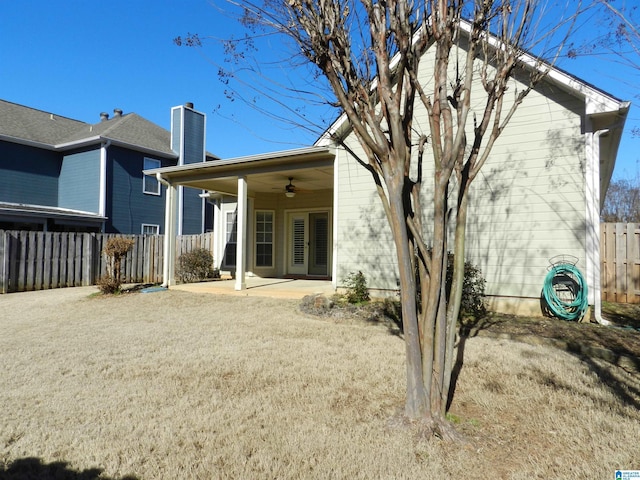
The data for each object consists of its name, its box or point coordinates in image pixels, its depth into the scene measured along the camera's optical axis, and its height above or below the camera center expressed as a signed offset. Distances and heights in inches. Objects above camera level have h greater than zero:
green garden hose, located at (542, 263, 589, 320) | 241.0 -26.0
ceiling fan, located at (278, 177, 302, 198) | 416.2 +60.3
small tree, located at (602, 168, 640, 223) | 1061.8 +131.6
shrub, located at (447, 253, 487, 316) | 258.8 -28.2
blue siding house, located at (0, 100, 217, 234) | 608.1 +121.4
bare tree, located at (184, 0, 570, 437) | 110.6 +35.2
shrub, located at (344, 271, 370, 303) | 308.3 -32.4
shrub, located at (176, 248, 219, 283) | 476.4 -22.7
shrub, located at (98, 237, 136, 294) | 378.6 -15.8
